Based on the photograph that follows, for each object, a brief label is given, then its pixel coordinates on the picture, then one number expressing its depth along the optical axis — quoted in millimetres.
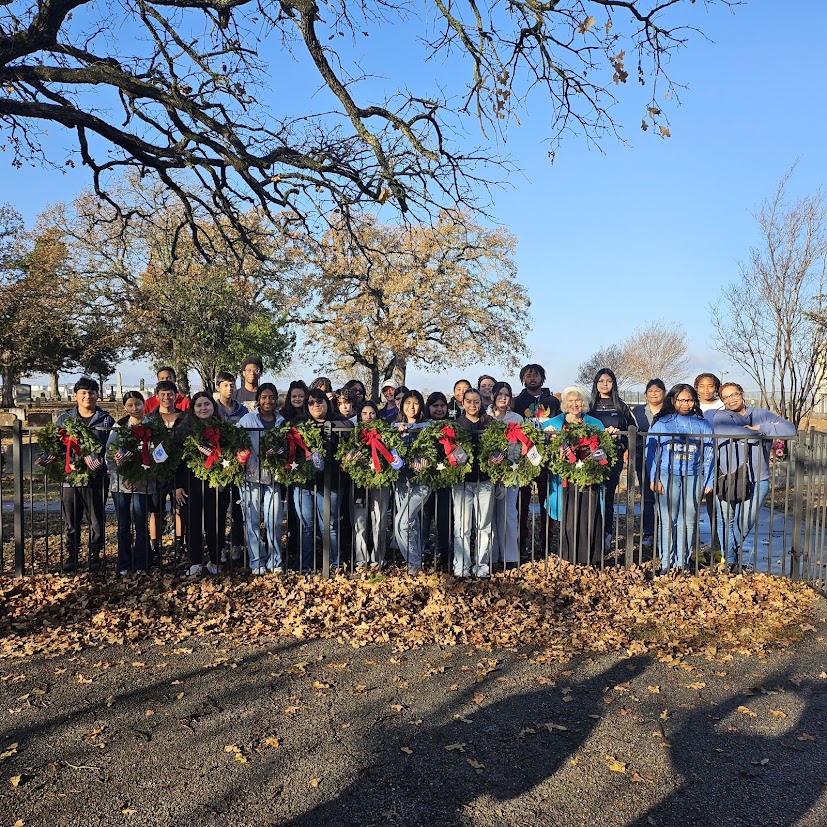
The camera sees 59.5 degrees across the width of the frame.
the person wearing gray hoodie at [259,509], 7887
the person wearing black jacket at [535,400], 9536
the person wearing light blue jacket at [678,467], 8031
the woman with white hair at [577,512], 8190
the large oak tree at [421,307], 35812
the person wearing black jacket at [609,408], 8727
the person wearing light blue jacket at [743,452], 7961
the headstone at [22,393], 58656
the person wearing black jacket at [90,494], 7906
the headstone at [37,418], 28991
